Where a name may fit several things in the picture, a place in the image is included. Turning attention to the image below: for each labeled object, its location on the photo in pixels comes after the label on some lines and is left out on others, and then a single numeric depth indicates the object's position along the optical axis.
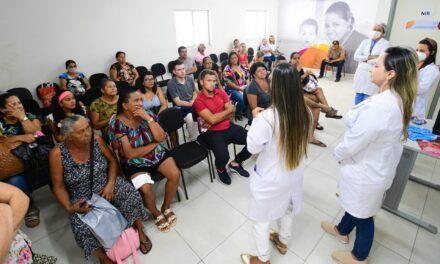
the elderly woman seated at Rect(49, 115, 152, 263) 1.63
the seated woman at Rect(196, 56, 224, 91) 4.82
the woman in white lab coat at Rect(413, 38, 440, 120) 2.41
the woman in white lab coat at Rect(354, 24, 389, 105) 3.47
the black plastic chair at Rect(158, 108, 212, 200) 2.35
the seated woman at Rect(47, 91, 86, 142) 2.56
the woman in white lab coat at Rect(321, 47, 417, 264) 1.24
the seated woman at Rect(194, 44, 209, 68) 6.21
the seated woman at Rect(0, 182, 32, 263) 0.92
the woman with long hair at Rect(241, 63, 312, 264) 1.23
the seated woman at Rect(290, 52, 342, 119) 3.30
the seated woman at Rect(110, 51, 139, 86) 4.82
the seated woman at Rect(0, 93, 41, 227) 2.23
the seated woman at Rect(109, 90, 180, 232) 2.03
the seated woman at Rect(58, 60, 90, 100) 4.32
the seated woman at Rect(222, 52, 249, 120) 4.20
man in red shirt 2.57
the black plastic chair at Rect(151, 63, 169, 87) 5.73
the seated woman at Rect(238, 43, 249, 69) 6.47
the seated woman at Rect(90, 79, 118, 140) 2.81
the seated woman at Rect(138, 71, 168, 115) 3.30
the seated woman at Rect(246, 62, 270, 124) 2.92
